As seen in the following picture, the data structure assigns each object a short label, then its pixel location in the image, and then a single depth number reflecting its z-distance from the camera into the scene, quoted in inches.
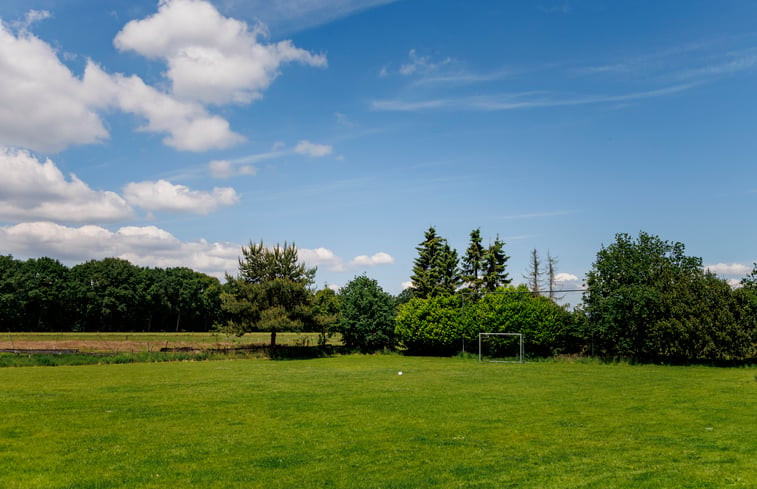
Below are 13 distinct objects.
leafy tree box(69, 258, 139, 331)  3978.8
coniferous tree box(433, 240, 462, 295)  2610.7
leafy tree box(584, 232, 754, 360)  1428.4
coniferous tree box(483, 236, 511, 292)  2682.1
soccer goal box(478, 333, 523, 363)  1798.7
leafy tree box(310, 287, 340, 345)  2055.9
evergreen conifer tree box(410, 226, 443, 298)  2605.8
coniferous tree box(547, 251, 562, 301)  3203.7
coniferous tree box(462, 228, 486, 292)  2691.9
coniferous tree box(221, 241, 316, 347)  1980.8
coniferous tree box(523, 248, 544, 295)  3225.9
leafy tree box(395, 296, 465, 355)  2015.3
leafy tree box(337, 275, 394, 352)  2144.4
